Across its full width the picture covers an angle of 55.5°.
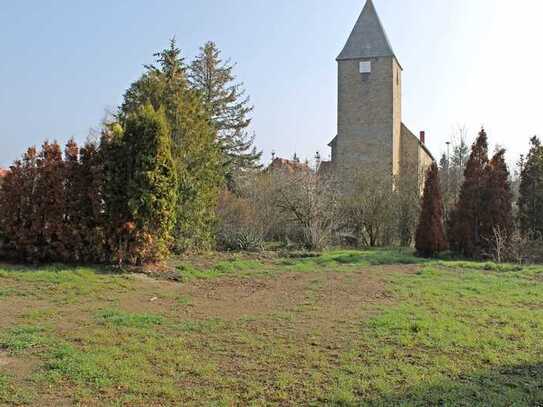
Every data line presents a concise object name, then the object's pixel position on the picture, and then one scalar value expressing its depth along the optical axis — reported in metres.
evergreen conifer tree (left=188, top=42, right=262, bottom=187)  30.61
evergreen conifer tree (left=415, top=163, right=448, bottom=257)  15.15
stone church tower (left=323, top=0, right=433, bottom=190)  34.31
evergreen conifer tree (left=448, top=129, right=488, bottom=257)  15.16
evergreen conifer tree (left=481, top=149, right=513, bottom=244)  14.91
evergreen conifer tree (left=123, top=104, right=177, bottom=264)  10.16
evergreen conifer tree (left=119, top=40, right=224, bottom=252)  12.88
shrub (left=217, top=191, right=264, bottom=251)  15.40
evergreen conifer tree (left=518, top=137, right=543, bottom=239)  16.05
